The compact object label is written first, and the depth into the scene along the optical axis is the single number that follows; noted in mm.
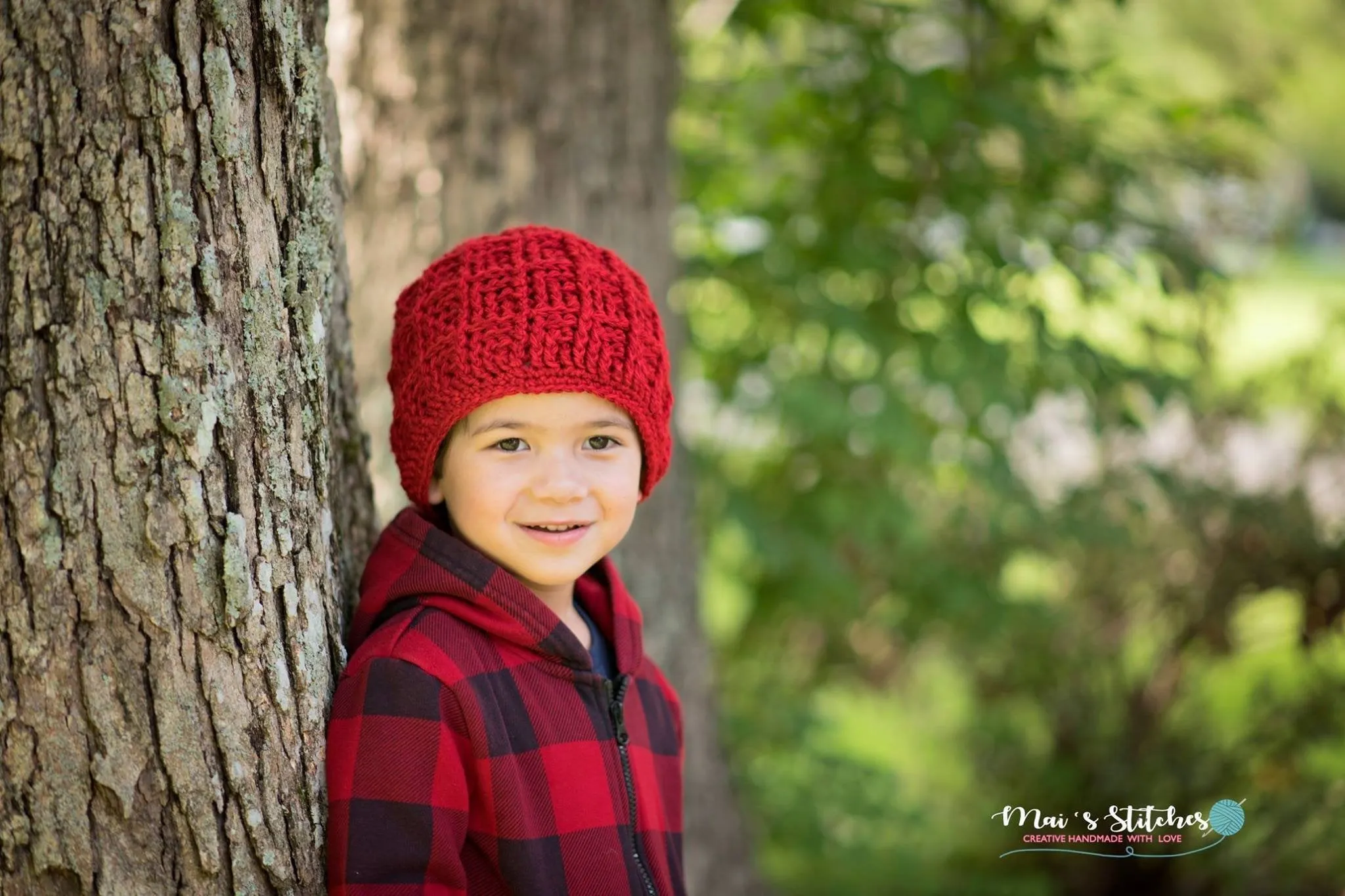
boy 1578
